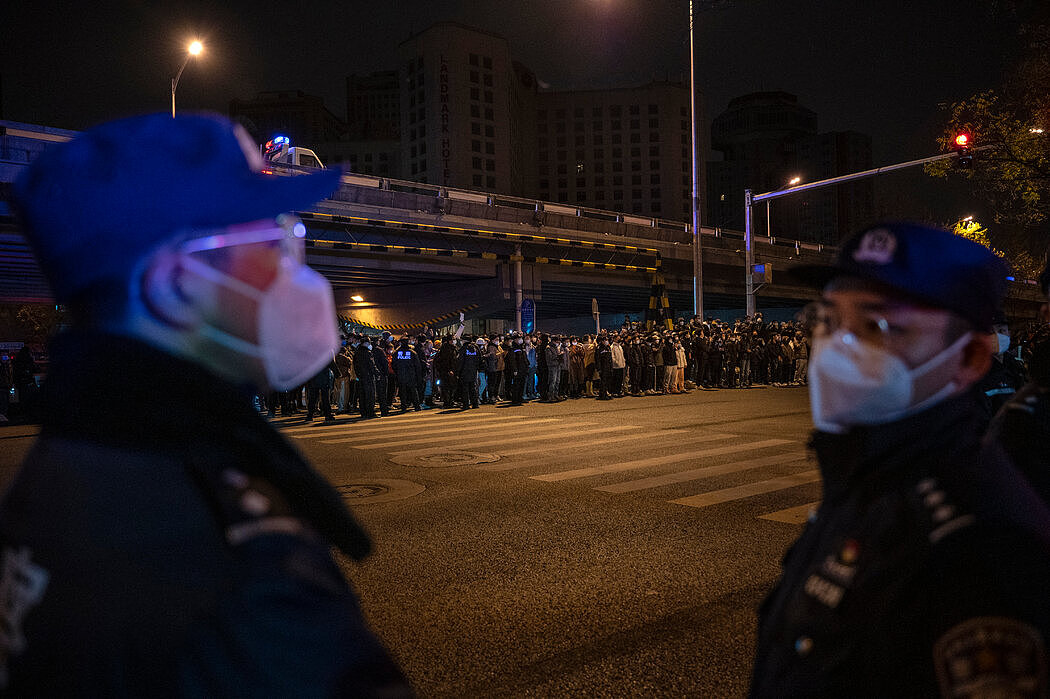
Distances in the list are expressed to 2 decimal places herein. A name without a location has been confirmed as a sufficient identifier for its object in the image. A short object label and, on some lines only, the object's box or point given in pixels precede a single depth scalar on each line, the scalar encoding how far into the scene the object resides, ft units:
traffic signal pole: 70.12
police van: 91.91
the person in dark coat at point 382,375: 58.80
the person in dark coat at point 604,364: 72.49
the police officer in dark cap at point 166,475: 3.29
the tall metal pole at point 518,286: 120.47
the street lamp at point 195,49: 69.51
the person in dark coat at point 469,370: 63.41
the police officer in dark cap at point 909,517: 3.93
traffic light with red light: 57.67
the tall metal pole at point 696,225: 93.17
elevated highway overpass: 98.68
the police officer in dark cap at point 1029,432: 6.95
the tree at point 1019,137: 50.49
